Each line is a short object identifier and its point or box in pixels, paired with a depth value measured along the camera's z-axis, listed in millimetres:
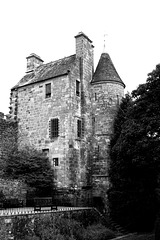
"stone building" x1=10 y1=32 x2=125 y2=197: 25500
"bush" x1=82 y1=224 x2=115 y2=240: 18531
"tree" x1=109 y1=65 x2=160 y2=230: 19578
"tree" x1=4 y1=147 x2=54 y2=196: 24219
